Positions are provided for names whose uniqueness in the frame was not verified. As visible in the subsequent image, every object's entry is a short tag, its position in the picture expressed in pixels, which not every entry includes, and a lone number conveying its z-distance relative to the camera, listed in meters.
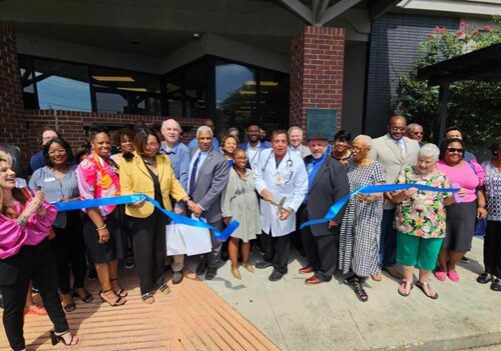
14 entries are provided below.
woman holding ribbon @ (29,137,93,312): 2.76
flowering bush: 6.73
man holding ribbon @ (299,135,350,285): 3.20
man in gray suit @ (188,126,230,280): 3.36
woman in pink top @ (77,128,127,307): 2.82
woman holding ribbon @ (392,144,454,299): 3.00
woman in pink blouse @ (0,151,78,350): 2.13
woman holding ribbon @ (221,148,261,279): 3.53
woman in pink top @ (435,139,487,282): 3.27
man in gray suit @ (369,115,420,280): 3.54
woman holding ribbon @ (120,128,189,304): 2.93
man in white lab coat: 3.37
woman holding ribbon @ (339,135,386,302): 3.11
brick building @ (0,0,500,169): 5.35
